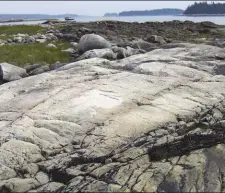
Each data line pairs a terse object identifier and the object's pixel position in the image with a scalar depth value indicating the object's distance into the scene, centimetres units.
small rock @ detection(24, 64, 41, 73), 1429
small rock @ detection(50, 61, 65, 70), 1347
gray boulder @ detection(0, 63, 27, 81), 1237
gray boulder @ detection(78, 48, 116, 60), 1424
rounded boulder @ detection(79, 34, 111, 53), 1802
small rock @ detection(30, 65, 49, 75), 1326
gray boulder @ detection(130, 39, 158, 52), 1816
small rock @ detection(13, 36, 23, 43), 2727
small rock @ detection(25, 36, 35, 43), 2677
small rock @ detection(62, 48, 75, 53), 1998
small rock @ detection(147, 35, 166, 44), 2272
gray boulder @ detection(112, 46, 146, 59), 1471
